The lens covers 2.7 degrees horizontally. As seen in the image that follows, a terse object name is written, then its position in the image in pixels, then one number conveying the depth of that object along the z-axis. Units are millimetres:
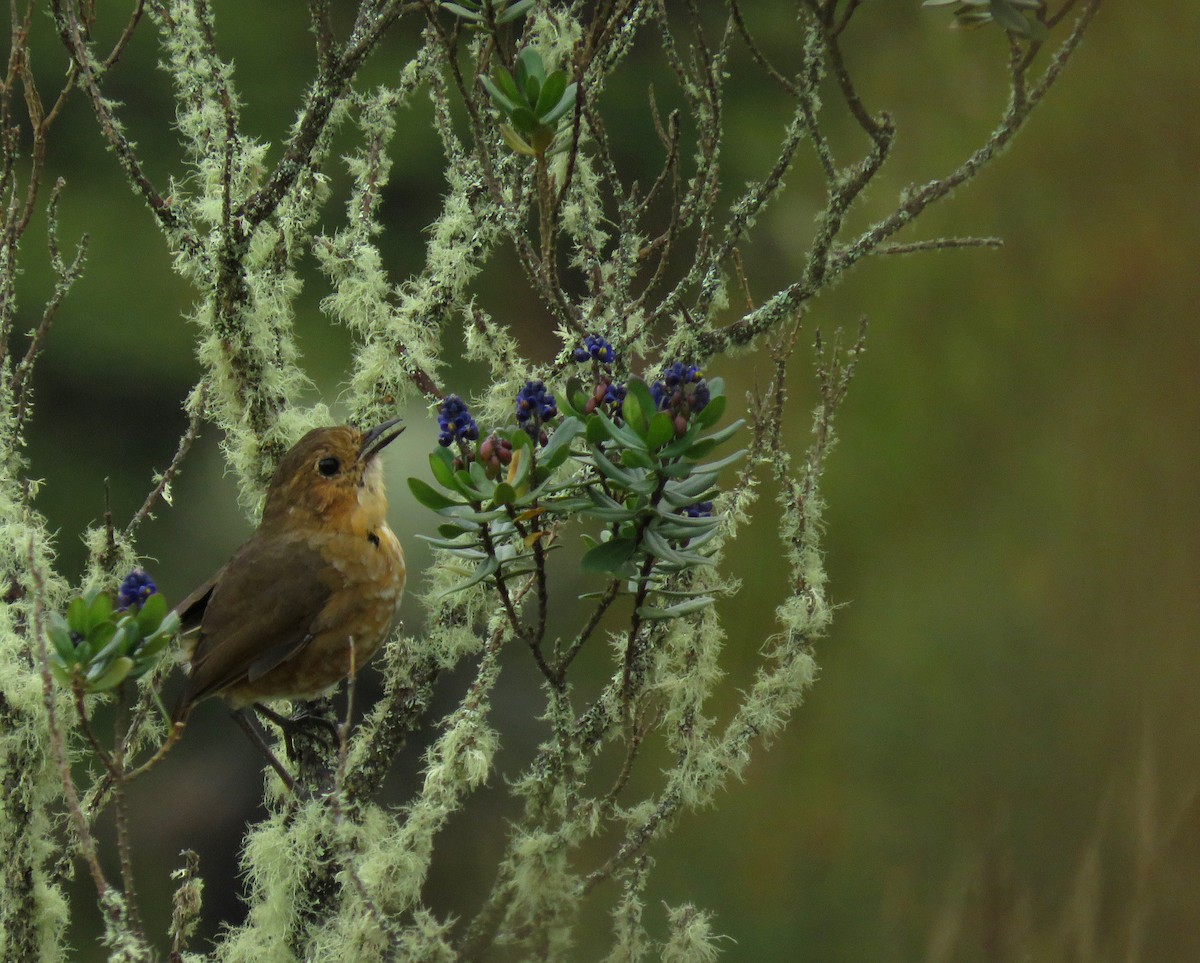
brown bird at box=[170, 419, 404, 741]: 9900
